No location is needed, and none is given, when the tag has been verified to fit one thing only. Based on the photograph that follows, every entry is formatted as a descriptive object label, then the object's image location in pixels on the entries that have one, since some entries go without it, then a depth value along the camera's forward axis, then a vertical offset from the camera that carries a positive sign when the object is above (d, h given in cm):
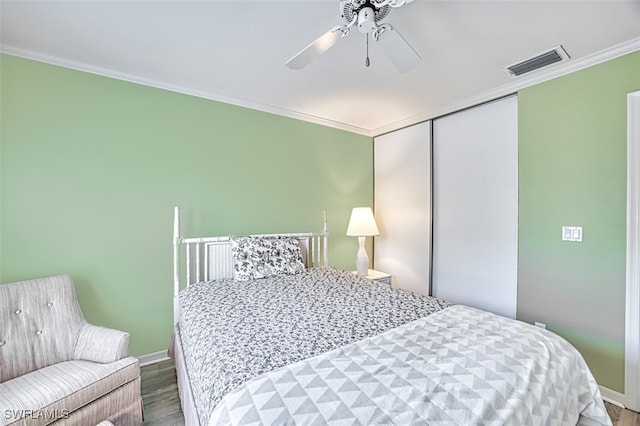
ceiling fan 134 +88
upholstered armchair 139 -88
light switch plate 215 -18
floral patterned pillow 251 -44
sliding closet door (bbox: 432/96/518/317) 261 +3
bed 85 -59
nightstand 327 -78
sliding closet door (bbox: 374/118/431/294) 335 +6
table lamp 332 -23
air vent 201 +111
